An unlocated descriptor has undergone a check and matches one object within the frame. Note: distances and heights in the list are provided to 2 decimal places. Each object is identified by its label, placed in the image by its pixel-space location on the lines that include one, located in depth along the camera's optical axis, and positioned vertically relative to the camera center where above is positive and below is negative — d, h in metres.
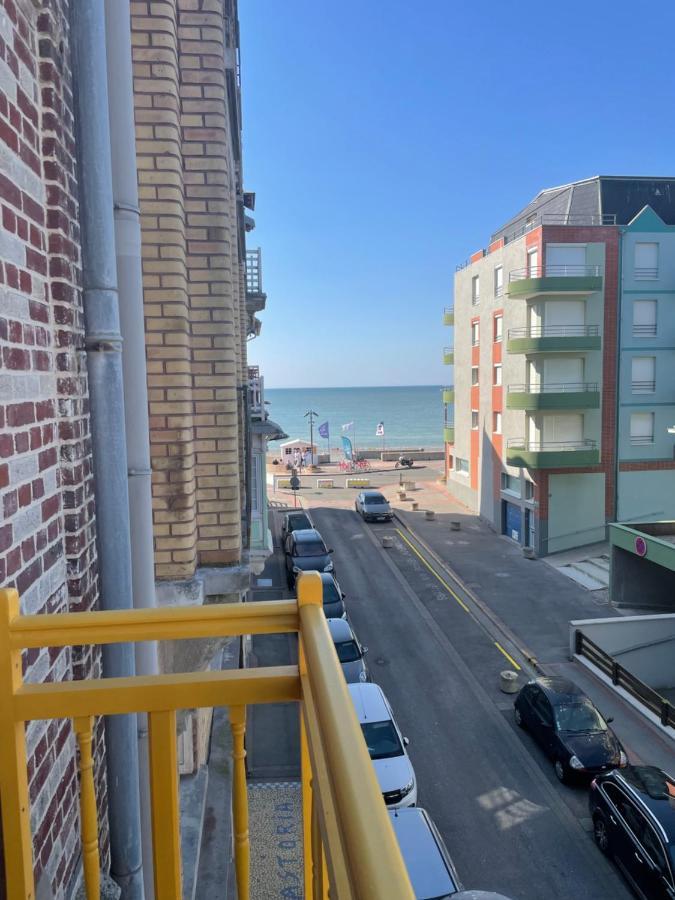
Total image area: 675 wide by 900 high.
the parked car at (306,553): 23.09 -6.18
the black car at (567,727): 11.94 -6.68
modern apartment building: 26.25 +0.64
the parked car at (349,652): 14.44 -6.12
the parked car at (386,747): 10.70 -6.28
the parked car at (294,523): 28.75 -6.18
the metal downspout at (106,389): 3.19 -0.02
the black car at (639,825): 8.99 -6.50
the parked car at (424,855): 8.16 -6.19
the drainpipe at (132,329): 3.50 +0.32
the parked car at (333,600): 18.41 -6.20
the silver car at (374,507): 33.38 -6.39
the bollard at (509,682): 15.41 -7.04
